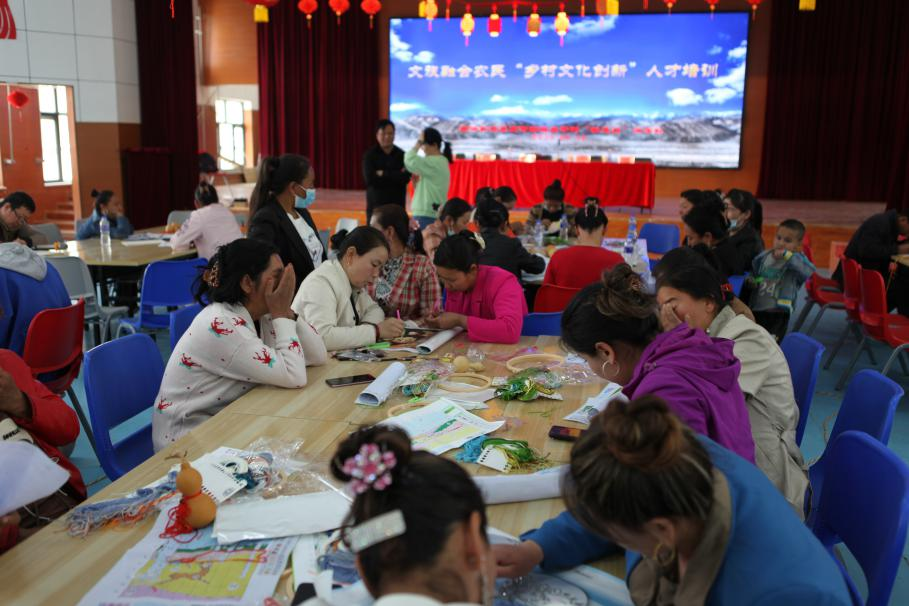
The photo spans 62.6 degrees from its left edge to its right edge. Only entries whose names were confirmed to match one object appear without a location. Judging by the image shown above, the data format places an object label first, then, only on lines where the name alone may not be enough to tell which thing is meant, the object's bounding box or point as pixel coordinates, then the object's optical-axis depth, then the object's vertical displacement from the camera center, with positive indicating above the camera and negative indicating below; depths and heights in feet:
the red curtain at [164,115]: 33.32 +2.86
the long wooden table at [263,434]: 4.44 -2.23
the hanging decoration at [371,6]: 29.60 +6.84
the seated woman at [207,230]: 17.58 -1.24
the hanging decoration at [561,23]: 30.45 +6.58
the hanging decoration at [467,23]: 32.89 +6.96
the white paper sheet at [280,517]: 4.90 -2.26
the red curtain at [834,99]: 36.83 +4.52
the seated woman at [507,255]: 14.39 -1.38
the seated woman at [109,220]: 20.06 -1.22
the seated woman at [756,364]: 6.50 -1.61
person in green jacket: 22.03 +0.21
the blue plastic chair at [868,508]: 4.85 -2.25
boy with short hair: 15.07 -1.91
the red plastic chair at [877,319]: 14.52 -2.55
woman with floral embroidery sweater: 7.52 -1.75
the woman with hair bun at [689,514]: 3.40 -1.54
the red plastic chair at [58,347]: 10.90 -2.58
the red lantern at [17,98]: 31.55 +3.16
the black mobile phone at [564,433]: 6.48 -2.15
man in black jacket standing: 22.85 +0.36
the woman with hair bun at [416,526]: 3.09 -1.44
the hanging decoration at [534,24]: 31.24 +6.64
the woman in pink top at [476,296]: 9.97 -1.60
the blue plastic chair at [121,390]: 7.54 -2.27
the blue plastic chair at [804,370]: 8.40 -2.06
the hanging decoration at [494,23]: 33.58 +7.11
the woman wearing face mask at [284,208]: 11.22 -0.44
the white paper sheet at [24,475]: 4.70 -1.91
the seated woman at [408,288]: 11.48 -1.62
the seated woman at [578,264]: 13.19 -1.39
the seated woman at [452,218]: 15.65 -0.76
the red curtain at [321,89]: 42.83 +5.25
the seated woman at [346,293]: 9.61 -1.48
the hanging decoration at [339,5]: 26.32 +6.12
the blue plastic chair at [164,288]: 15.25 -2.25
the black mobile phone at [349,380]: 8.07 -2.15
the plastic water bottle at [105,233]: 18.39 -1.40
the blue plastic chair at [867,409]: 6.63 -2.04
